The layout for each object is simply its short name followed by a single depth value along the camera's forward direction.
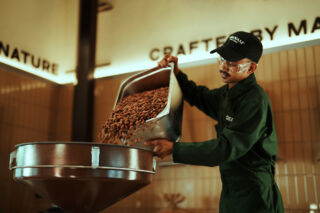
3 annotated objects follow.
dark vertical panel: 4.60
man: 1.86
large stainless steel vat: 1.71
